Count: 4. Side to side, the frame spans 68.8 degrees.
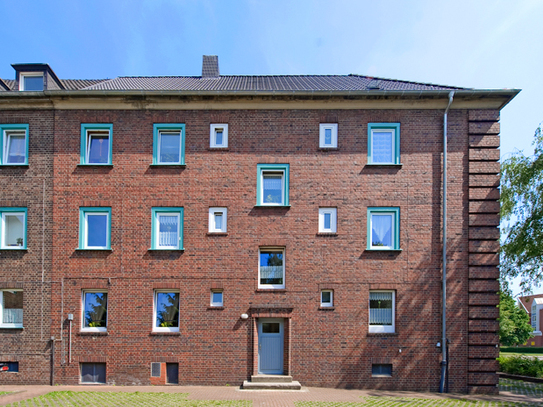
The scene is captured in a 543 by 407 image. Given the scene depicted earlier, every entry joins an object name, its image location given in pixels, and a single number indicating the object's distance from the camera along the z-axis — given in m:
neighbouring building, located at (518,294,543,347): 54.65
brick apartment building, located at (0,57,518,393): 13.40
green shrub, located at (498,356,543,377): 16.16
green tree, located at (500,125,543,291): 16.05
